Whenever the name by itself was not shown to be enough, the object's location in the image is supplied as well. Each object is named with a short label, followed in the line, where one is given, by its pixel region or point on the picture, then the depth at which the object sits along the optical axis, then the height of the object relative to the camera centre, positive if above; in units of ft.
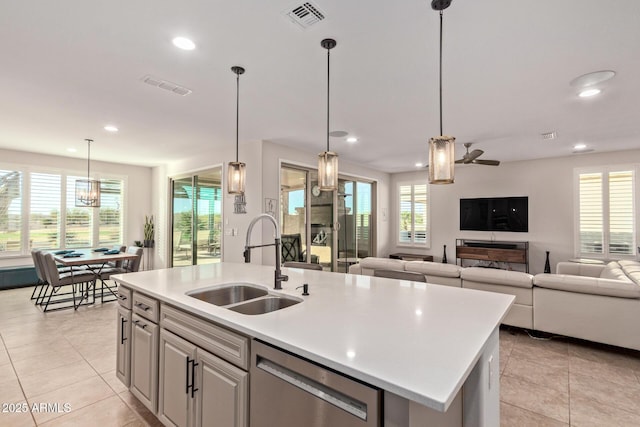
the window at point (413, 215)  25.52 +0.28
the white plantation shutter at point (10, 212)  18.72 +0.25
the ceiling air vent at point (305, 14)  6.06 +4.17
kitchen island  3.12 -1.57
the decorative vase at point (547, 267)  19.51 -3.07
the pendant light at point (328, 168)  7.26 +1.19
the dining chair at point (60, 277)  14.23 -3.01
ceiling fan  15.15 +3.08
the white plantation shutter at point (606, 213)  17.79 +0.39
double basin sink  6.29 -1.79
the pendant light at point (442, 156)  5.66 +1.16
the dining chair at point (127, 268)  16.75 -3.00
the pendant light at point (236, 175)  8.49 +1.17
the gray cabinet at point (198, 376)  4.71 -2.74
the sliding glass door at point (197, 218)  19.16 -0.07
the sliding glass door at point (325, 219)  18.08 -0.08
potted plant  23.90 -1.14
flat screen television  21.12 +0.35
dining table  14.78 -2.13
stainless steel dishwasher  3.32 -2.15
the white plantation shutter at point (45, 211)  19.80 +0.35
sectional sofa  9.75 -2.67
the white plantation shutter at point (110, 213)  22.68 +0.26
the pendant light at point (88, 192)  17.10 +1.36
